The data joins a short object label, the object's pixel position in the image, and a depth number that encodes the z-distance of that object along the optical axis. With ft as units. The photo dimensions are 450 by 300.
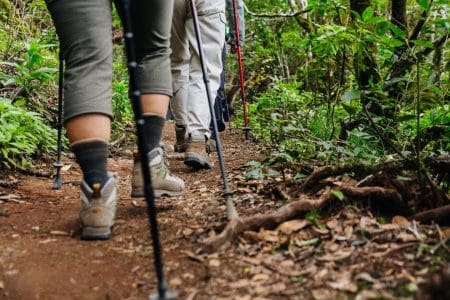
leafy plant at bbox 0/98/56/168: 11.97
